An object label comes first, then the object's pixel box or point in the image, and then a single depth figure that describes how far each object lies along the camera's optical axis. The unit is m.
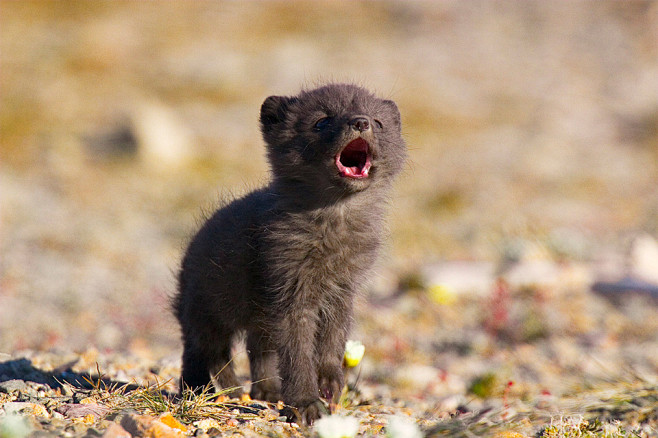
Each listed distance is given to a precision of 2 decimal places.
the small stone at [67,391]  8.14
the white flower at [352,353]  9.00
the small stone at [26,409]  7.25
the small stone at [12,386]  7.98
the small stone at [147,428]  6.57
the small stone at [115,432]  6.37
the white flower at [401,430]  5.90
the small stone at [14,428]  5.75
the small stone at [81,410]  7.25
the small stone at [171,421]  6.98
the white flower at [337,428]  6.17
